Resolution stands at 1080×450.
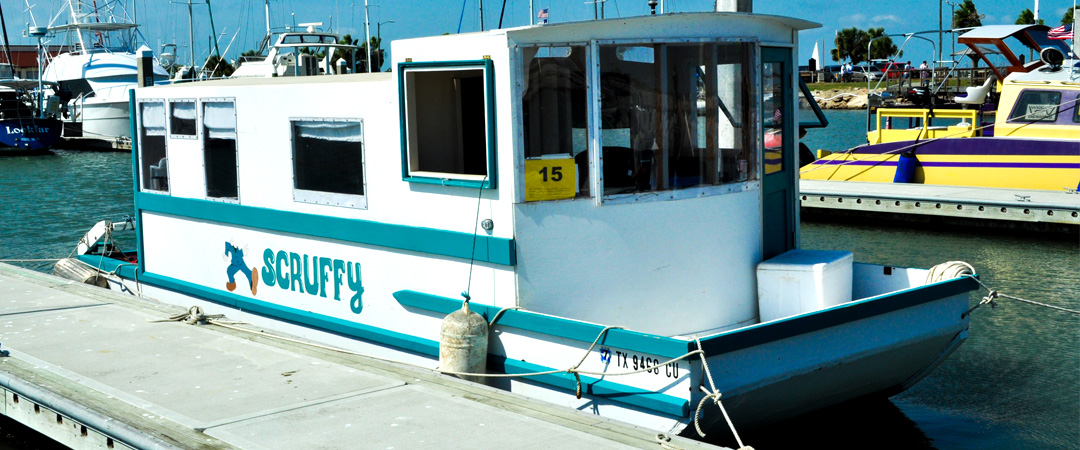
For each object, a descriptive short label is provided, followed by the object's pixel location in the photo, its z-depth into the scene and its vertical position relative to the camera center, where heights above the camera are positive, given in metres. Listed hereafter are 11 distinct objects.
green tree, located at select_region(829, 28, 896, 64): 95.62 +8.23
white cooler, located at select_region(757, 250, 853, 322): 7.14 -1.08
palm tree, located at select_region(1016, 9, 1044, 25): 77.24 +8.27
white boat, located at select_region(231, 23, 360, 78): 9.85 +0.86
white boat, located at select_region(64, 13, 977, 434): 6.23 -0.58
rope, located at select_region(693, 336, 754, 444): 5.61 -1.44
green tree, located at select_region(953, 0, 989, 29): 69.00 +8.08
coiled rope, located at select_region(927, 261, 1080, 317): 7.44 -1.07
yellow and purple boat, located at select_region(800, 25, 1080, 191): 18.81 -0.27
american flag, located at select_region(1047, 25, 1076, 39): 21.81 +2.03
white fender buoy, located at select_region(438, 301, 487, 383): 6.44 -1.28
